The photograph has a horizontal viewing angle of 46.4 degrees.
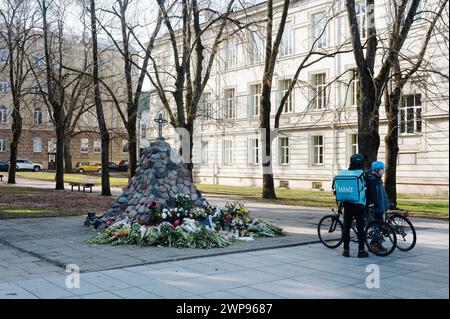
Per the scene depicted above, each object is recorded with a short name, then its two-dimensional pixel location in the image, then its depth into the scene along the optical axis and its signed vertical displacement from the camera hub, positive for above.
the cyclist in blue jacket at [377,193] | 10.21 -0.55
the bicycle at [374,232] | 10.14 -1.32
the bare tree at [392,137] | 20.47 +1.12
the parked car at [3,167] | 63.00 -0.23
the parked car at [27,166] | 65.56 -0.12
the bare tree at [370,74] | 17.95 +3.21
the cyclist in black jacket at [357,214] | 9.90 -0.93
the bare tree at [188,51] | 23.16 +5.31
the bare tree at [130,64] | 24.95 +5.07
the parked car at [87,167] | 66.90 -0.25
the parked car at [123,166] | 67.69 -0.13
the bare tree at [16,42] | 31.69 +7.52
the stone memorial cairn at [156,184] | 13.22 -0.51
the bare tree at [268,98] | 25.06 +3.31
